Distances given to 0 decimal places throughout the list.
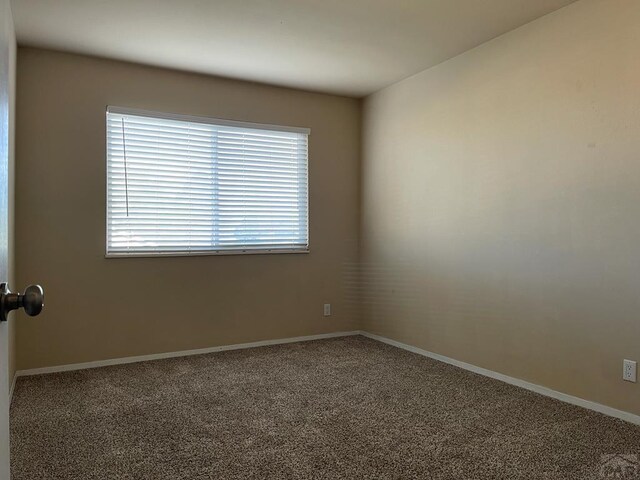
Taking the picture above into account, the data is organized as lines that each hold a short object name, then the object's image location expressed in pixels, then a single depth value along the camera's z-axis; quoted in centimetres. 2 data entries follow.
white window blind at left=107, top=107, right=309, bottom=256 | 398
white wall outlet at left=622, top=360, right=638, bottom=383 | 268
